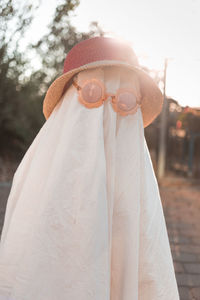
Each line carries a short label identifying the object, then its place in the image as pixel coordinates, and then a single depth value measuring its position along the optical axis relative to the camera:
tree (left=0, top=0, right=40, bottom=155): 3.14
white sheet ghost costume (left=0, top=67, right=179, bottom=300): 1.33
